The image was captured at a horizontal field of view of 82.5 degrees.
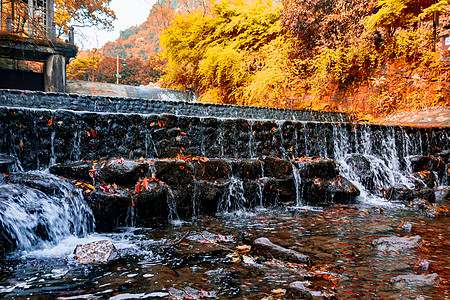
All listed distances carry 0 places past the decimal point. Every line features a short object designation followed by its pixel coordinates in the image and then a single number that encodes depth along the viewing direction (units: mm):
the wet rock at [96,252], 1979
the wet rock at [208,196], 3548
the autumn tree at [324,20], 8938
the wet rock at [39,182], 2664
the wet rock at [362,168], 5094
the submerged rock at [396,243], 2271
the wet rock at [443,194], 4868
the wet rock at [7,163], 3005
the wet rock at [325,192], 4301
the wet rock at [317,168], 4402
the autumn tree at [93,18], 14827
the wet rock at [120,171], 3117
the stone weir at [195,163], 3143
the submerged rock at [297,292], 1433
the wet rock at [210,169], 3715
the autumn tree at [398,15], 7992
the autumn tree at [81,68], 21598
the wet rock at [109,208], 2846
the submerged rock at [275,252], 1976
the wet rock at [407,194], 4363
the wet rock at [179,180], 3381
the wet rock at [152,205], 3084
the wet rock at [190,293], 1498
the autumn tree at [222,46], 11414
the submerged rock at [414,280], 1655
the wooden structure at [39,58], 9953
